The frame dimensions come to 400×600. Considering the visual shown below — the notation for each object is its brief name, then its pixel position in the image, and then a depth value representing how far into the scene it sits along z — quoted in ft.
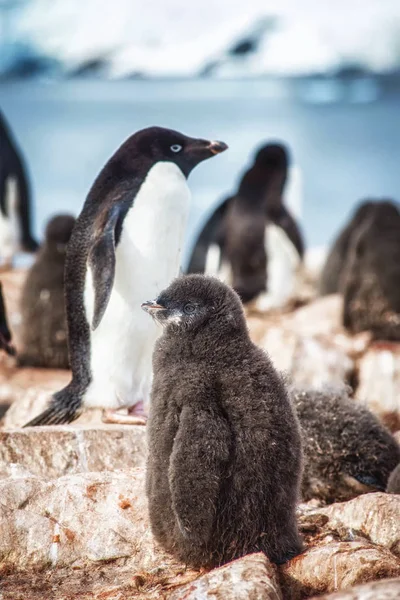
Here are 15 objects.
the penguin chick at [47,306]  50.83
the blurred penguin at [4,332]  38.40
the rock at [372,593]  14.61
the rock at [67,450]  27.27
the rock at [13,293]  58.29
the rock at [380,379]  49.06
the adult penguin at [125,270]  31.40
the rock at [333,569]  19.29
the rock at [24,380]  49.32
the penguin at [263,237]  73.77
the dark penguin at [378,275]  55.88
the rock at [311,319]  60.64
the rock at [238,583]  17.79
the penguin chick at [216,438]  19.03
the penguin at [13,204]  77.46
